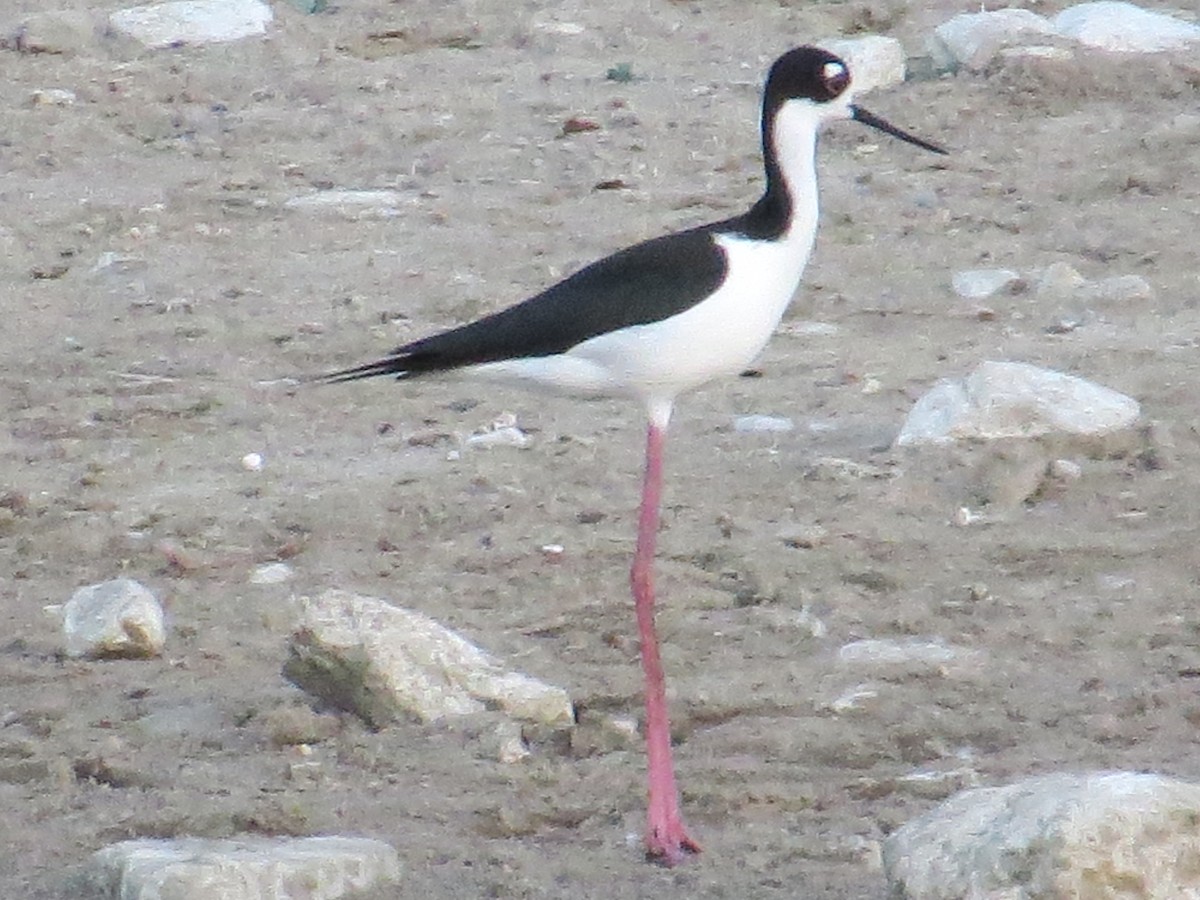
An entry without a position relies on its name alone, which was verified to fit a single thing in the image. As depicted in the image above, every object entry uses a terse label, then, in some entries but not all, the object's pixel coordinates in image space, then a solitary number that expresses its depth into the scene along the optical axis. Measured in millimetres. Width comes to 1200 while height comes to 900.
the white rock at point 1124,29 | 15891
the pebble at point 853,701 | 8500
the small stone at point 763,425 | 11195
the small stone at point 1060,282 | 12727
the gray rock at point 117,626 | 9109
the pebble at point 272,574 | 9844
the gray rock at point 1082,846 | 6422
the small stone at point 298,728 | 8406
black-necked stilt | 8508
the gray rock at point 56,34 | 16766
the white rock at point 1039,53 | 15750
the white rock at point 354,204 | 14195
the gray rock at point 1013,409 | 10672
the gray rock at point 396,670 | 8430
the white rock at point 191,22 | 16719
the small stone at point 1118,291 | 12562
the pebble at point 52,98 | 15930
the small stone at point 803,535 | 9930
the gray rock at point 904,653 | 8844
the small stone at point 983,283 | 12812
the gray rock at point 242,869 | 6922
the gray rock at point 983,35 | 16016
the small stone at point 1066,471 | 10430
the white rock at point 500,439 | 11102
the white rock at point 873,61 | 15758
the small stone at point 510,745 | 8187
